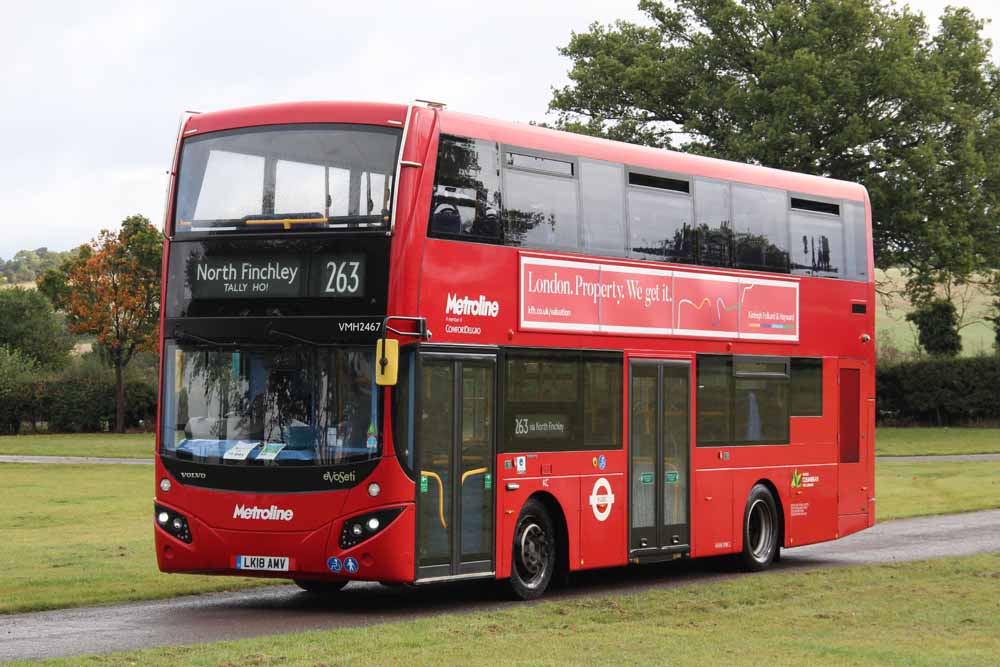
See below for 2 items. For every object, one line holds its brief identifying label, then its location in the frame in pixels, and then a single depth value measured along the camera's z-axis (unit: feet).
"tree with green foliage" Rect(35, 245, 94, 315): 208.95
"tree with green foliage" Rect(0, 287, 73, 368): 285.43
